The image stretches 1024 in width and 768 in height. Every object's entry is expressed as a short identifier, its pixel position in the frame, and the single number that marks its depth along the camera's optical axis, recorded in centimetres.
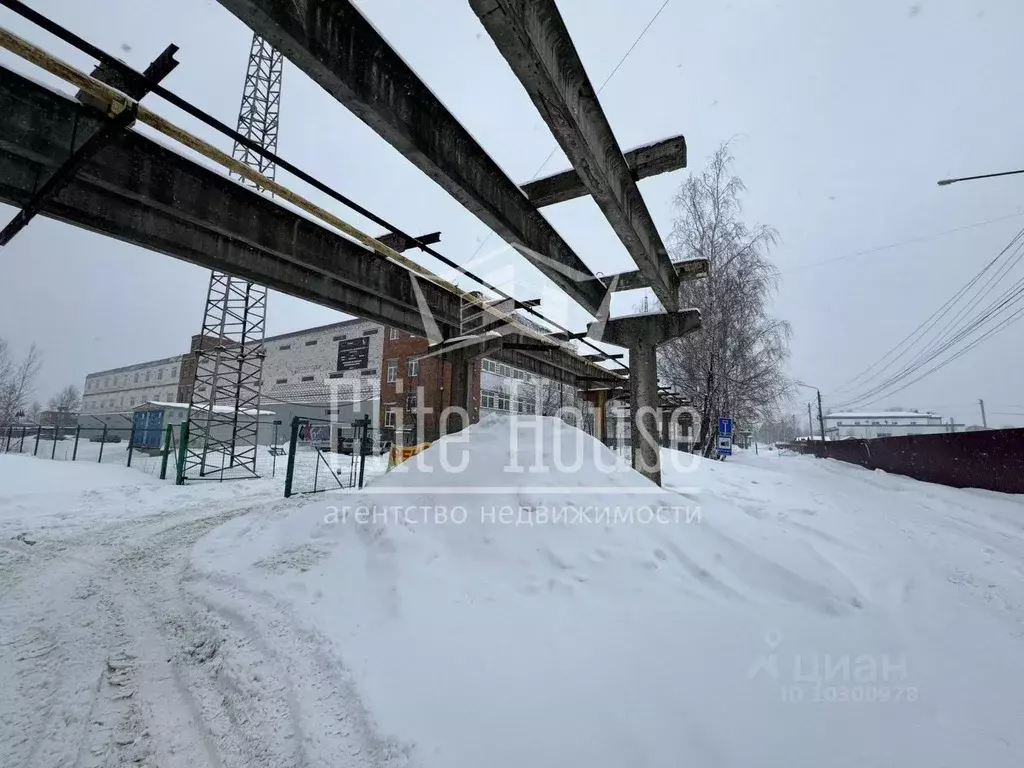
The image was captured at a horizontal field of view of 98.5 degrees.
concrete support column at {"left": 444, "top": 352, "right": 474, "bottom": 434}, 1057
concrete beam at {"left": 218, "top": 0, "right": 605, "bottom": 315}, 274
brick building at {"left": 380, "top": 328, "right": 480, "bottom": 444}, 3155
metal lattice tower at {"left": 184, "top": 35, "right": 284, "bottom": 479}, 1675
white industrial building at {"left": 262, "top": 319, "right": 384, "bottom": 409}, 3678
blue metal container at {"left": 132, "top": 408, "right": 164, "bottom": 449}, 2389
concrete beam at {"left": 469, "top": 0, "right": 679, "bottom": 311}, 281
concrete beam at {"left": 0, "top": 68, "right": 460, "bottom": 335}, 384
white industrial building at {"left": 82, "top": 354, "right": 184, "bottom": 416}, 5459
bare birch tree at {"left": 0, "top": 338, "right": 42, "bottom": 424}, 3616
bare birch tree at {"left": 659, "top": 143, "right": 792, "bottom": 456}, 1777
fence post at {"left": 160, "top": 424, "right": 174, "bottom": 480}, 1415
